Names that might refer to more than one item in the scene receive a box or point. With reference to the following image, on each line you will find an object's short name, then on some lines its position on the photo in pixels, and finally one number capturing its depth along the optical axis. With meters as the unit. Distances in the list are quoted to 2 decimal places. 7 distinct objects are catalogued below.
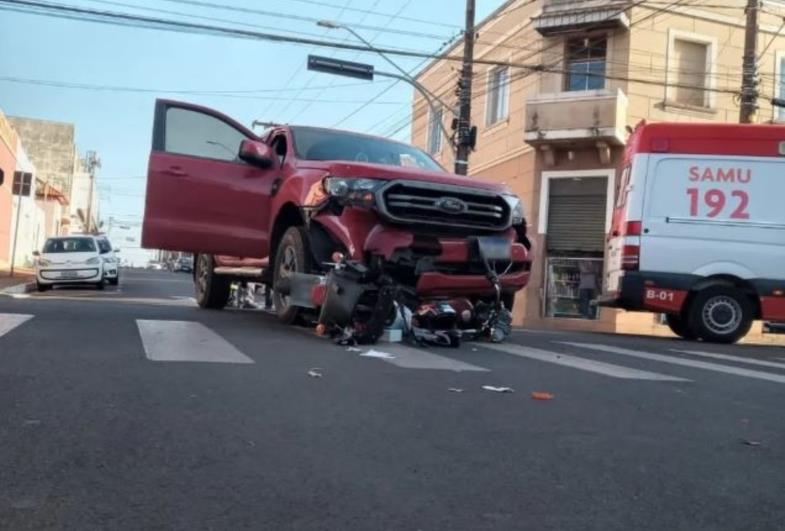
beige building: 20.59
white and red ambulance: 11.65
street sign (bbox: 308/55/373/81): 19.00
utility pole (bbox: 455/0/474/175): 19.19
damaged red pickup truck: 7.52
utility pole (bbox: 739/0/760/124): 17.61
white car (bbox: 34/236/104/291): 20.44
